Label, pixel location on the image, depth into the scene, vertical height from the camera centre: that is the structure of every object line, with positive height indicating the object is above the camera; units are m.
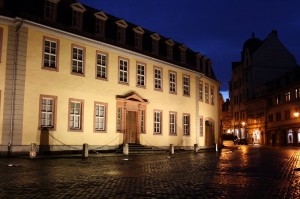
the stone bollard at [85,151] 12.79 -1.46
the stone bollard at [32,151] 11.77 -1.36
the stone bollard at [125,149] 14.91 -1.56
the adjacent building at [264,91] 36.20 +5.88
